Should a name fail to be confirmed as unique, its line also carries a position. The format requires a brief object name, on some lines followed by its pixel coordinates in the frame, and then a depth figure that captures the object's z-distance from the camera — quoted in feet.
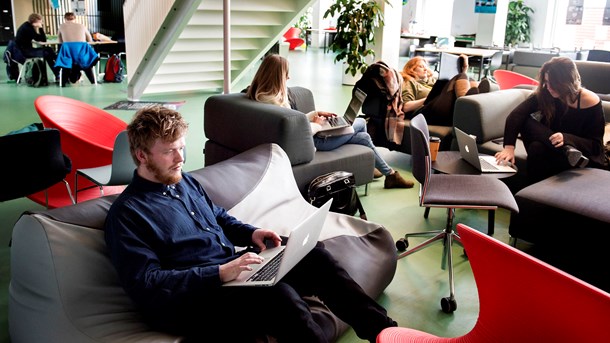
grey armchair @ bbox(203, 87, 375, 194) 12.69
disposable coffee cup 14.10
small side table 12.24
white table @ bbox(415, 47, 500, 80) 36.04
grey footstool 10.89
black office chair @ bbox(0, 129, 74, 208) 10.48
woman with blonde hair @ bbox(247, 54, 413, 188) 14.01
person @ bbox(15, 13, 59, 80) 34.17
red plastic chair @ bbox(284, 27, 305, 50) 62.90
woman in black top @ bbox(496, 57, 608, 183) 12.85
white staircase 26.25
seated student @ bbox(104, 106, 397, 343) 6.52
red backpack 37.11
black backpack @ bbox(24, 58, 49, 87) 33.42
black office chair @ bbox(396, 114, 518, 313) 10.45
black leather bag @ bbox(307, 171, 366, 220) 12.83
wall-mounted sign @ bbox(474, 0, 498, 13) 46.85
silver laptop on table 11.89
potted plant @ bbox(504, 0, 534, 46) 51.21
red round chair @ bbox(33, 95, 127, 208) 13.32
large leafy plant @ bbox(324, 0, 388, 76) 30.83
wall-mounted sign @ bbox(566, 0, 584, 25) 49.19
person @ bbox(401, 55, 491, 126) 18.38
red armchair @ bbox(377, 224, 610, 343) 4.30
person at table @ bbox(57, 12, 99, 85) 33.13
